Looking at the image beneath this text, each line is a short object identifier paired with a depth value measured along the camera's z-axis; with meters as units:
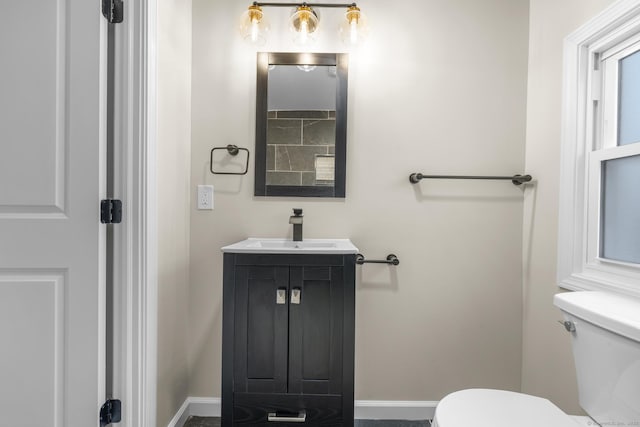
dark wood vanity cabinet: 1.30
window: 1.24
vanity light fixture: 1.58
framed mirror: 1.71
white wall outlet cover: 1.73
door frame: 1.22
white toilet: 0.89
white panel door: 1.16
